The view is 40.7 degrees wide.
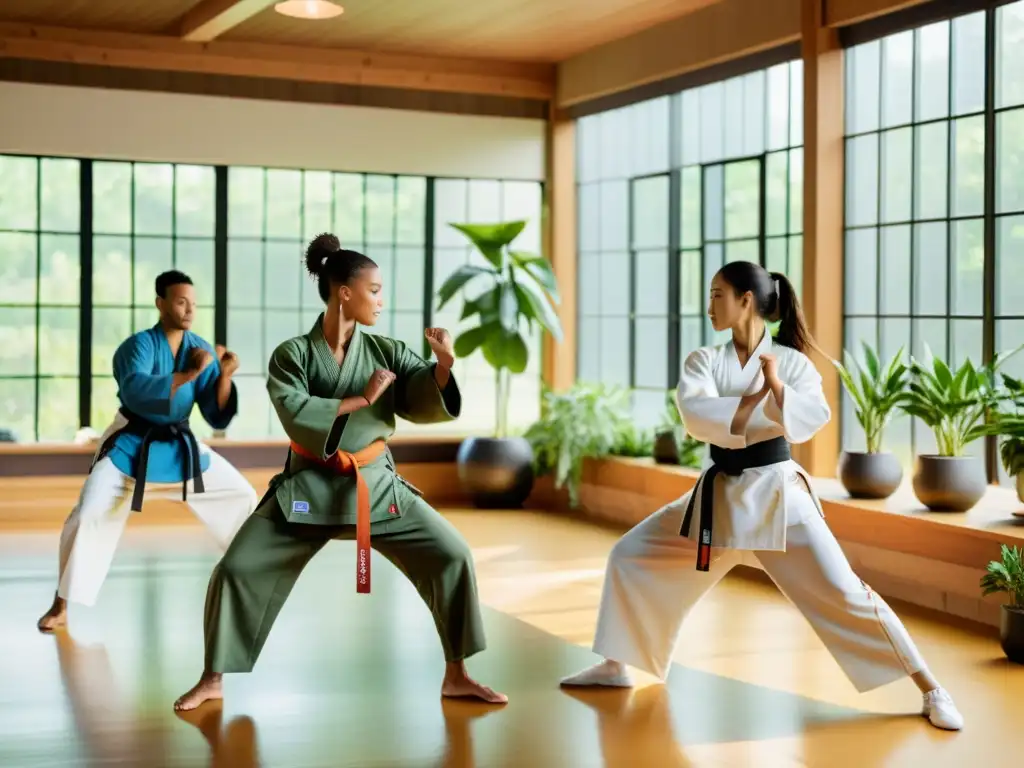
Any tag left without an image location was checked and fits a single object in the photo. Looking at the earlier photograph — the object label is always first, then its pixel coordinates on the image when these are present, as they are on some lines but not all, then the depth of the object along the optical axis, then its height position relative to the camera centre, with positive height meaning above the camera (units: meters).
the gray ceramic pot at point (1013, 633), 4.20 -0.81
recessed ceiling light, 6.35 +1.65
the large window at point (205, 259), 7.48 +0.59
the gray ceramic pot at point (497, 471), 7.66 -0.59
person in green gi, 3.57 -0.35
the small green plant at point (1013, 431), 4.73 -0.21
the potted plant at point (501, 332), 7.65 +0.19
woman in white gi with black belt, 3.52 -0.42
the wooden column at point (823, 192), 6.11 +0.79
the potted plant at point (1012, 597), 4.21 -0.70
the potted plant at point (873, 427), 5.35 -0.23
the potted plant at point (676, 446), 6.94 -0.40
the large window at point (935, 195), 5.36 +0.72
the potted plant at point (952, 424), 5.01 -0.20
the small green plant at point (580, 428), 7.46 -0.34
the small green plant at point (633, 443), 7.44 -0.41
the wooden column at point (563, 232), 8.38 +0.82
